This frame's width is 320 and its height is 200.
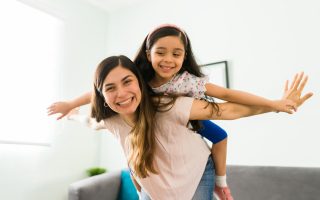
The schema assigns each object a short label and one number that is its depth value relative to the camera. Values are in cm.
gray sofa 189
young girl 119
